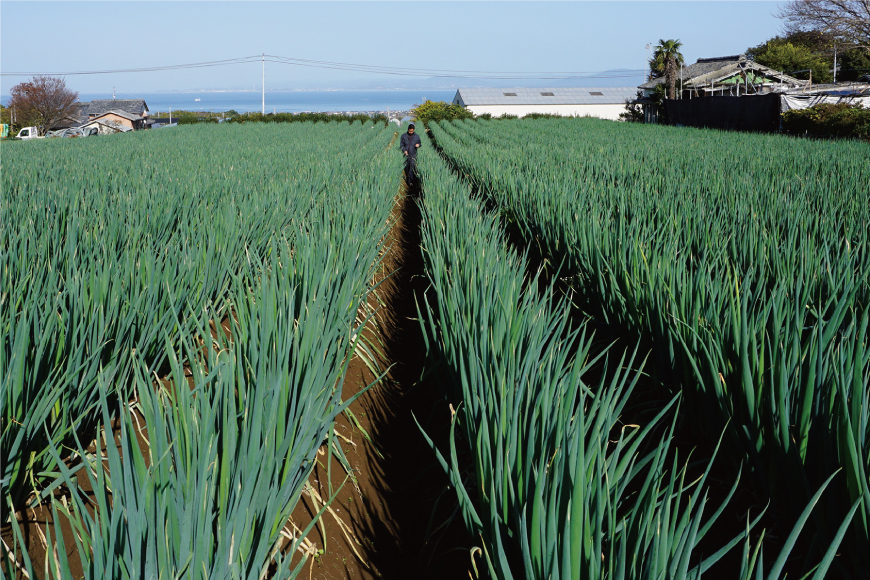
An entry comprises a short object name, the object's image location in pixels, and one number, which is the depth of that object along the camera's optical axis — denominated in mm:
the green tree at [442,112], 42969
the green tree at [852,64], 36691
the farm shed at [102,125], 59162
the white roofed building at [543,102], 55906
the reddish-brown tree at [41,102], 61156
